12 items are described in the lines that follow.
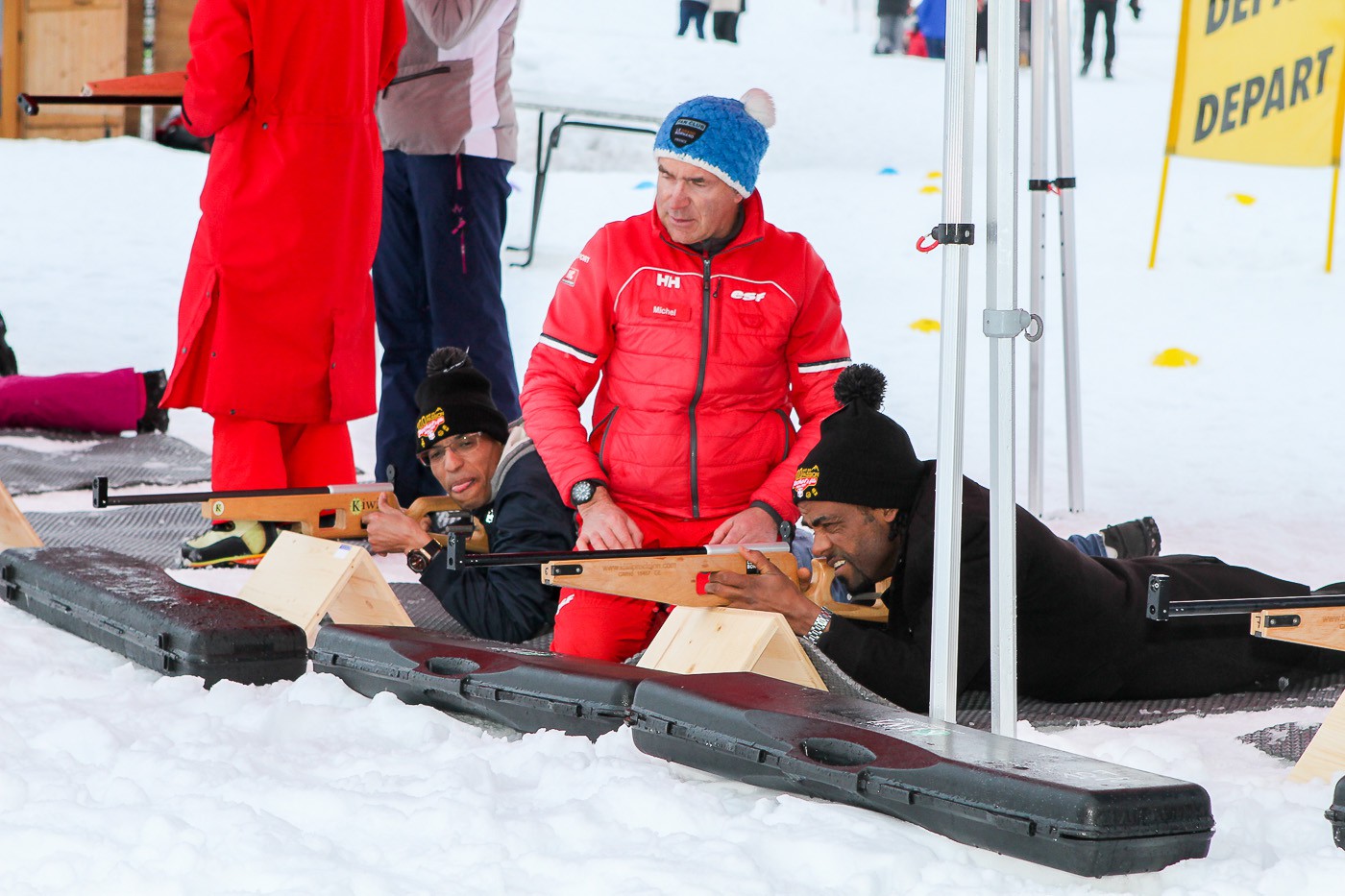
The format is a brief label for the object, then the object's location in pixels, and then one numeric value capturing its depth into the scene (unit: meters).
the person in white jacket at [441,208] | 8.89
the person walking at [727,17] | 32.84
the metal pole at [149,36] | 26.58
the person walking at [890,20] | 34.34
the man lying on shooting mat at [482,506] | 6.69
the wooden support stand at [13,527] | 7.54
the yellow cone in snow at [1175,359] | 15.24
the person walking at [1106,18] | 29.75
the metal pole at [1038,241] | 8.52
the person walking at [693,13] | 33.59
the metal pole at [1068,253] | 8.66
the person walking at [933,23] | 32.56
